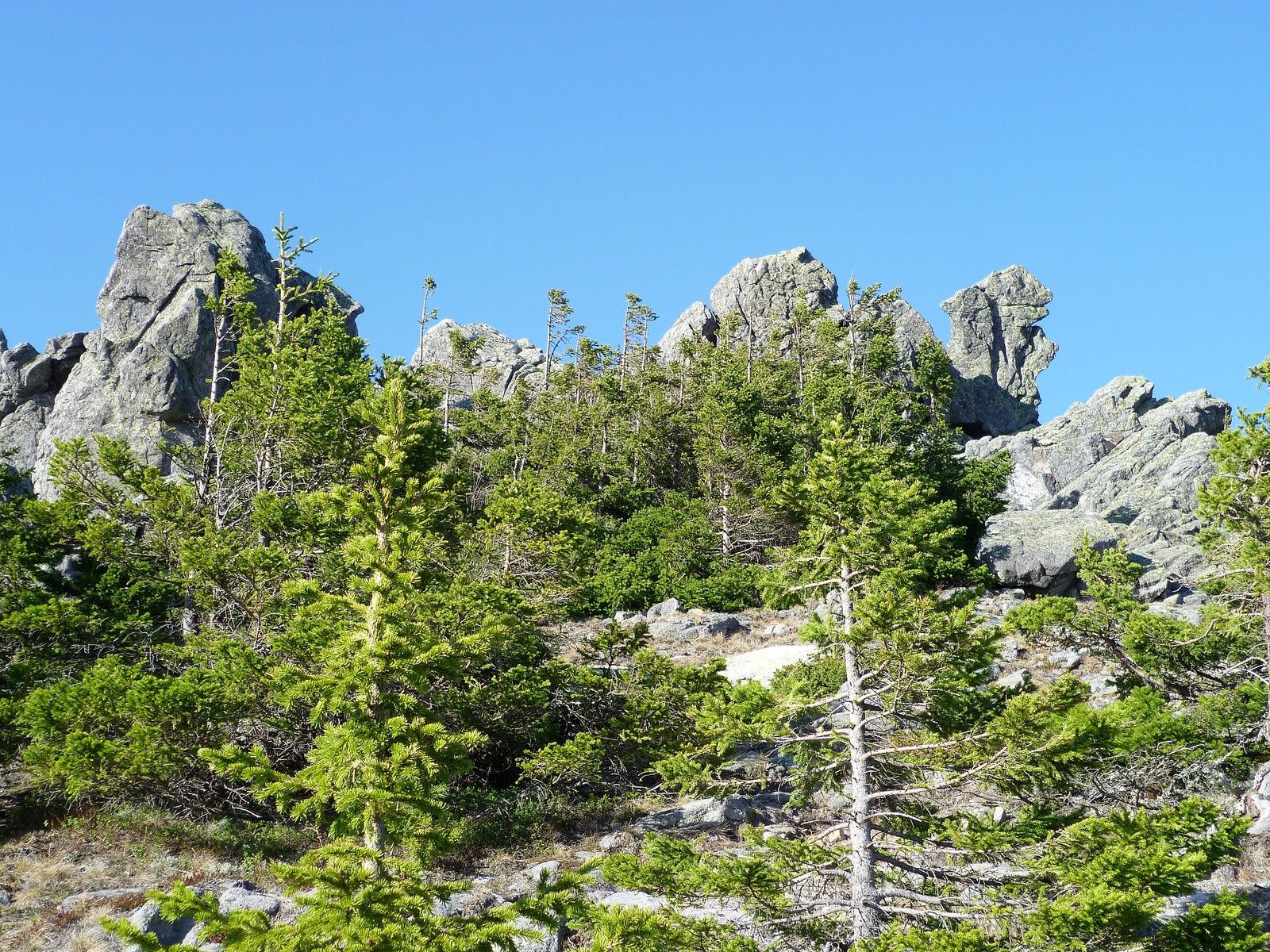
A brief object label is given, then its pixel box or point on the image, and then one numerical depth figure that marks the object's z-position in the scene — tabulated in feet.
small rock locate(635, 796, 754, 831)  52.26
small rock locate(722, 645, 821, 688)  76.69
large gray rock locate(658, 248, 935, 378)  234.38
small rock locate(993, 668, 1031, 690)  73.10
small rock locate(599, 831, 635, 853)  49.96
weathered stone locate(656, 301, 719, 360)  243.40
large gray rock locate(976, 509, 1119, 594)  107.24
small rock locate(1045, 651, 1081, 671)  79.58
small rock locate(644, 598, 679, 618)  100.01
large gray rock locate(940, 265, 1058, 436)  241.76
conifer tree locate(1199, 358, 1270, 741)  48.29
